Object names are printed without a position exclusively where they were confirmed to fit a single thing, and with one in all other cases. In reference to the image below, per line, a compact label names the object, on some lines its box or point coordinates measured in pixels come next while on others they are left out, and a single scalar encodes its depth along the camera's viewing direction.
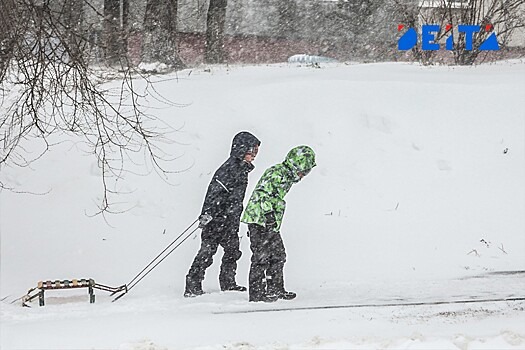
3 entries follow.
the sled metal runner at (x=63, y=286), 19.05
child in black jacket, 19.42
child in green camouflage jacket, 18.17
